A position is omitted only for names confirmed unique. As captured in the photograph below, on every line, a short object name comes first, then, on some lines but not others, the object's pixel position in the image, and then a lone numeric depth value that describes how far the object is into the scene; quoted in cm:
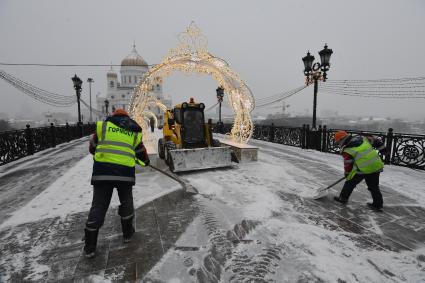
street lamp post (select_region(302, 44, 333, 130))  966
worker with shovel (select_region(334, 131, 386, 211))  387
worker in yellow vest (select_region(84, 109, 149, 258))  266
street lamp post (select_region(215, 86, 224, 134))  2002
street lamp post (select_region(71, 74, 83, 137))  1666
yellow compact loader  640
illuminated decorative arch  739
